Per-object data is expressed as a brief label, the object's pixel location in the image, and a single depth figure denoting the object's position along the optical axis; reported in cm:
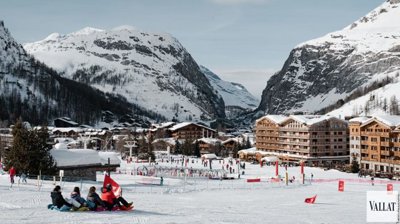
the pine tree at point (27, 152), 3594
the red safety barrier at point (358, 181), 5001
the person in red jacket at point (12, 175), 2892
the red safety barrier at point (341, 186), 3794
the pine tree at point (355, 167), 7014
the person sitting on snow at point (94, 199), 1725
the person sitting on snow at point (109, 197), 1764
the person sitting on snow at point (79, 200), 1712
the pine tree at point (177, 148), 12131
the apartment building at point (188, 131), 16288
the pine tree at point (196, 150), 11613
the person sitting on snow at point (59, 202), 1706
